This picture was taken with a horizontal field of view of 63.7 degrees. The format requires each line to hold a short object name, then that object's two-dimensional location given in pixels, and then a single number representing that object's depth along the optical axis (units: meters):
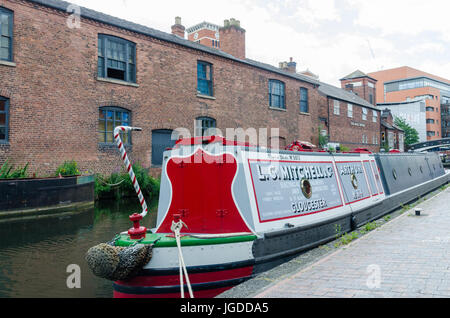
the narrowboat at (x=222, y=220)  4.27
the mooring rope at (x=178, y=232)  3.96
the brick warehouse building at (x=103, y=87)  13.85
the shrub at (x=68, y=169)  14.19
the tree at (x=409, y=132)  55.69
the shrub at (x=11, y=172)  12.24
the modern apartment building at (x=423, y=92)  63.50
